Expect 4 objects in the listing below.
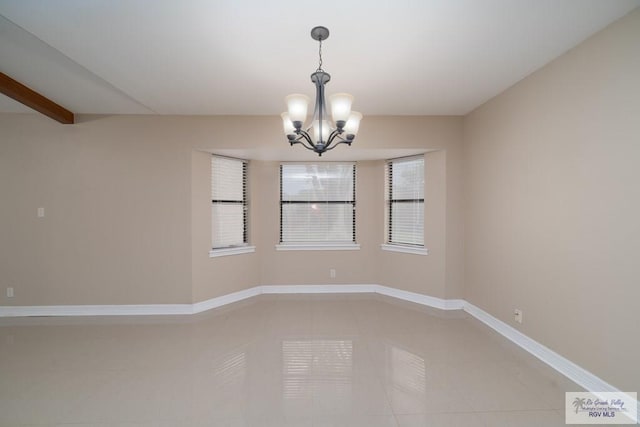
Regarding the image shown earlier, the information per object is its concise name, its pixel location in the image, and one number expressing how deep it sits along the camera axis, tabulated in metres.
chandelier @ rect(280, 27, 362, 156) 2.01
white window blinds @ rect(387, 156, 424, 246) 4.07
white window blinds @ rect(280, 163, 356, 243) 4.48
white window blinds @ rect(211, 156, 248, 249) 4.02
